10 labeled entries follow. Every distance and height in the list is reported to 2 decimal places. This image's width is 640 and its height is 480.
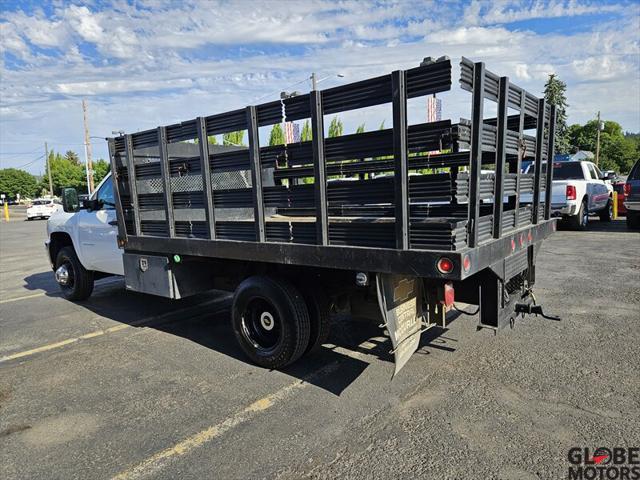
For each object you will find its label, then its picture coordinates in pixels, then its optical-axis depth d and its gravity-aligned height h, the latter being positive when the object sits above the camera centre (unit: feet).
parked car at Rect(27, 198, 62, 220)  110.83 -5.51
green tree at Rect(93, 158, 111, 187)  206.08 +6.41
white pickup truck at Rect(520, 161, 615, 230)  43.01 -2.64
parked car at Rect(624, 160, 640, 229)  41.70 -2.64
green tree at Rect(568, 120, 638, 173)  211.41 +7.31
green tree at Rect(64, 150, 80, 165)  342.01 +19.25
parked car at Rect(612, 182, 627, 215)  64.27 -4.41
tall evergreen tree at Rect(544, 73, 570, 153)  144.50 +19.75
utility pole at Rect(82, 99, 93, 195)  130.31 +8.24
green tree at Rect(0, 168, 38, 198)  276.62 +1.81
